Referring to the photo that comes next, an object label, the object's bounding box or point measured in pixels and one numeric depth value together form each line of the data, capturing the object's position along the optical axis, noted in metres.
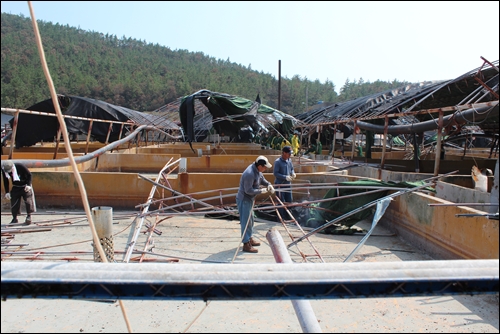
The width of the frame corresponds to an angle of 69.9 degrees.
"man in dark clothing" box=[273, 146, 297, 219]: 8.16
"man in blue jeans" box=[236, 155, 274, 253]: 6.04
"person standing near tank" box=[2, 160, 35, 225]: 7.62
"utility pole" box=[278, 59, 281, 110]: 33.34
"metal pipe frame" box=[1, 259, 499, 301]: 1.46
